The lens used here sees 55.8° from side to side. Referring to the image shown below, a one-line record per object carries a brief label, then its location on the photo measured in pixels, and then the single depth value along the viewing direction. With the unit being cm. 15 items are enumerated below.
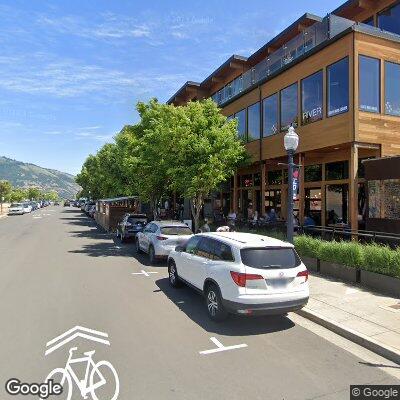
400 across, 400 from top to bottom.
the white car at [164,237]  1305
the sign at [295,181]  1088
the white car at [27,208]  5826
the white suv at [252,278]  679
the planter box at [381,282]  896
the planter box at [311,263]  1180
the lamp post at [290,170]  1073
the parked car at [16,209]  5269
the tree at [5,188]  9898
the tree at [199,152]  1573
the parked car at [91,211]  4477
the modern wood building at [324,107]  1381
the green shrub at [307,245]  1189
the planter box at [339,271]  1032
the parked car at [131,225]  1986
